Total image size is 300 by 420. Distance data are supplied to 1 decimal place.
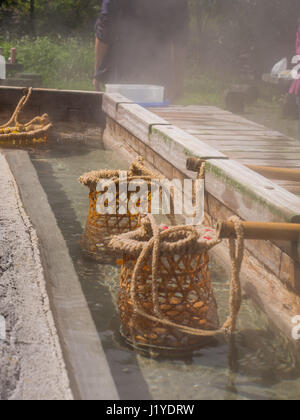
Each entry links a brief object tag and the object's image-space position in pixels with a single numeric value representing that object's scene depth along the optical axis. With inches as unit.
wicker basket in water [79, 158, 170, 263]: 155.9
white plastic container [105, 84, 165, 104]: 321.7
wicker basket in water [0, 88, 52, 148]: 264.5
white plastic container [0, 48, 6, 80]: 434.9
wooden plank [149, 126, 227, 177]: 165.9
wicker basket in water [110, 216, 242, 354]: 103.8
